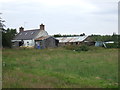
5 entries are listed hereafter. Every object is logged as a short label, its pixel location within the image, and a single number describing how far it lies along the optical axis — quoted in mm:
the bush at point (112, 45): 47781
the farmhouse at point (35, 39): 52719
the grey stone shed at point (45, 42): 52144
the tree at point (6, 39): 39494
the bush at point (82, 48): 37862
